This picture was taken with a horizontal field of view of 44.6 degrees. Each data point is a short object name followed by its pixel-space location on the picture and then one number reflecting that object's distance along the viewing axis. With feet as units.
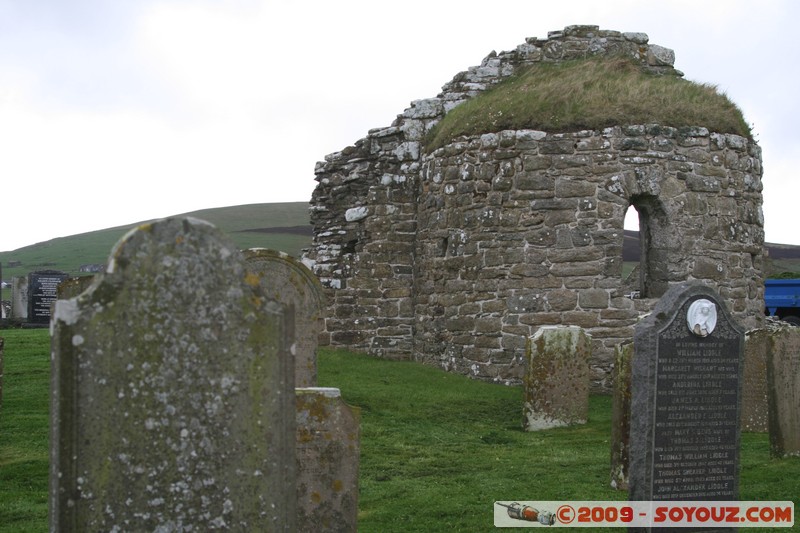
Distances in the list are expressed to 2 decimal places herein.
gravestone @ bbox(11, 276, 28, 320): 88.43
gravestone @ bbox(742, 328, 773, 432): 35.63
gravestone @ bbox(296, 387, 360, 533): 20.11
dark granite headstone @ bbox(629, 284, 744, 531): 20.88
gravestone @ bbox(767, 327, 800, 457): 29.81
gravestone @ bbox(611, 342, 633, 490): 25.74
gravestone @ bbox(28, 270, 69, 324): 79.82
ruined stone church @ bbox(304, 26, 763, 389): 46.98
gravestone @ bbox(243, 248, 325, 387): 29.91
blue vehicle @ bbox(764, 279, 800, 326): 81.97
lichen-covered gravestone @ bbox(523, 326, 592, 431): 36.70
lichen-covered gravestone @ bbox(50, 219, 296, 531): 11.41
